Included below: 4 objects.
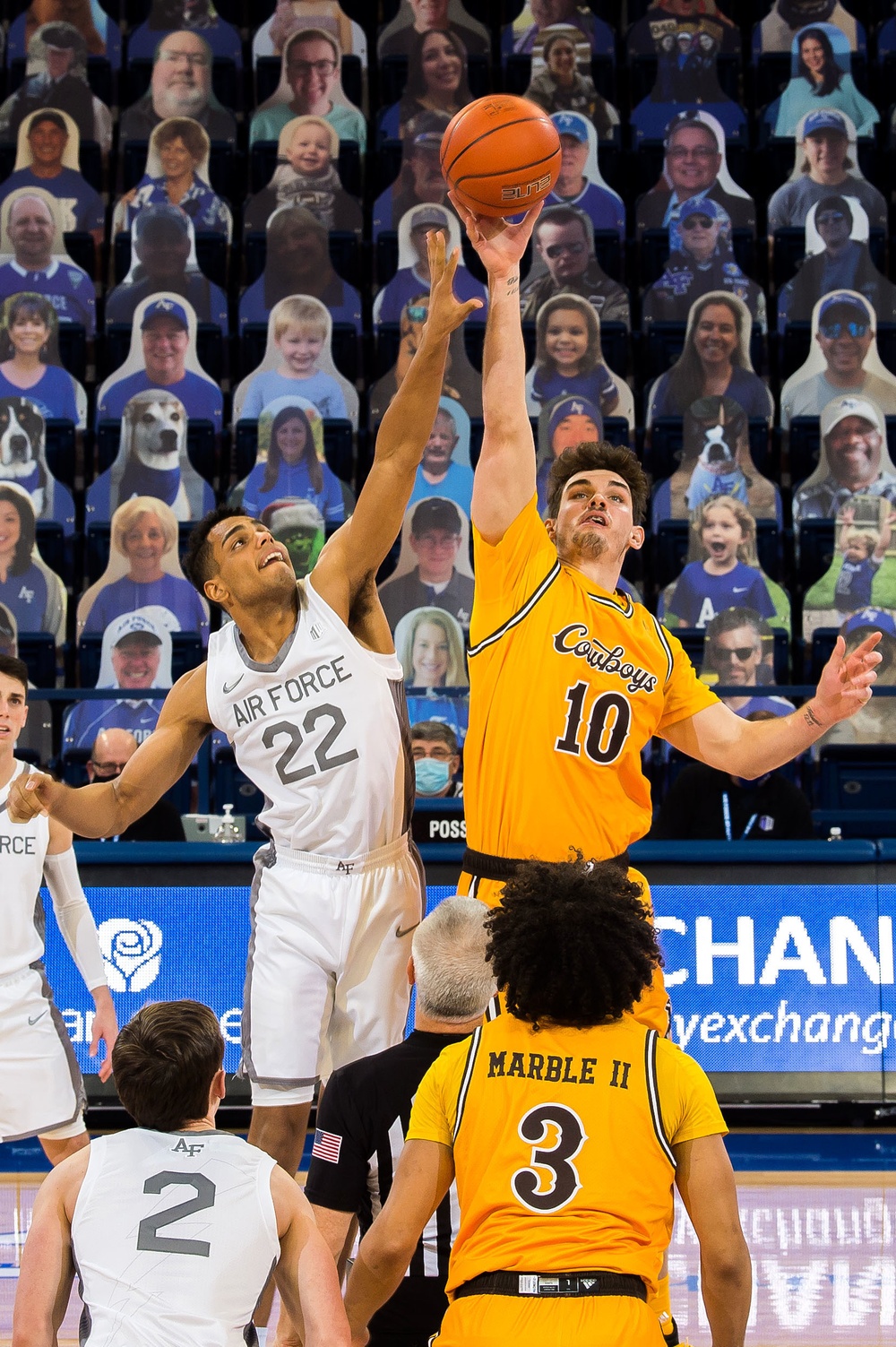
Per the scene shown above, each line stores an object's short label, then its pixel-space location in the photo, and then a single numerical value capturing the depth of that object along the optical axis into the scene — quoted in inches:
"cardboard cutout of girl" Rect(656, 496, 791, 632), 741.3
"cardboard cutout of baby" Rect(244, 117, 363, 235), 916.0
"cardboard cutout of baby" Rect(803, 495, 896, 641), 752.3
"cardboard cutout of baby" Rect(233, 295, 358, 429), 828.0
